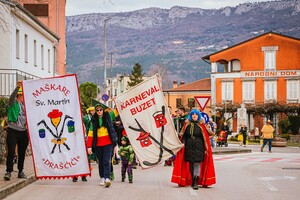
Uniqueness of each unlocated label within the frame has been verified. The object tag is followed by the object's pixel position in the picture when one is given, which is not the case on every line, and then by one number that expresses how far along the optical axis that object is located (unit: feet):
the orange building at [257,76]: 289.53
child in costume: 56.80
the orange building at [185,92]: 355.15
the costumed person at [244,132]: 164.81
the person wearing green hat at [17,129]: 53.78
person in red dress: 53.16
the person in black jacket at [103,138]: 53.16
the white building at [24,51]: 100.22
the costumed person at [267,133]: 127.95
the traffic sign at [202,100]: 102.40
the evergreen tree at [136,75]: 486.79
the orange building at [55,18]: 198.90
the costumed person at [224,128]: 167.70
